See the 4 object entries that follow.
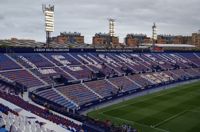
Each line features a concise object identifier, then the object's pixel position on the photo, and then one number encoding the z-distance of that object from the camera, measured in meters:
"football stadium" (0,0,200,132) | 30.37
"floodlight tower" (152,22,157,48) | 103.01
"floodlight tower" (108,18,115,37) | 89.44
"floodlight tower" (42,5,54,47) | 60.62
